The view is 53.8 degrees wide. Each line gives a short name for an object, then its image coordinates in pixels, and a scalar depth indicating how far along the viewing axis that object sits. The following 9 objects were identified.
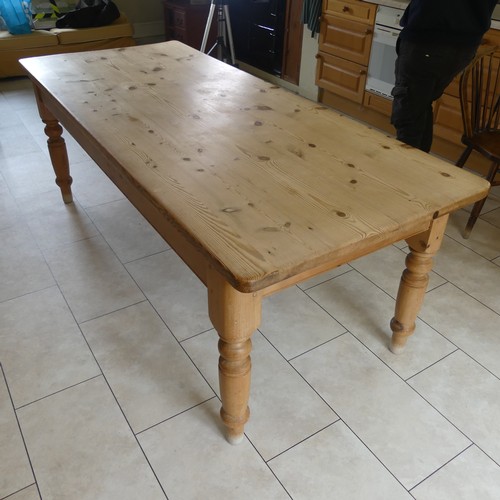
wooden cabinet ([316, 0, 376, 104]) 3.22
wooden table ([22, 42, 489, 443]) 1.04
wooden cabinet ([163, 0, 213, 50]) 4.48
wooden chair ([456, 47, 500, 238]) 2.12
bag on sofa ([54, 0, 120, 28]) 4.34
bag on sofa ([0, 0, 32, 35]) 4.10
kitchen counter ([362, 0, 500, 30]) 2.55
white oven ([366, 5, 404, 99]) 3.00
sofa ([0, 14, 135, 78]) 4.07
